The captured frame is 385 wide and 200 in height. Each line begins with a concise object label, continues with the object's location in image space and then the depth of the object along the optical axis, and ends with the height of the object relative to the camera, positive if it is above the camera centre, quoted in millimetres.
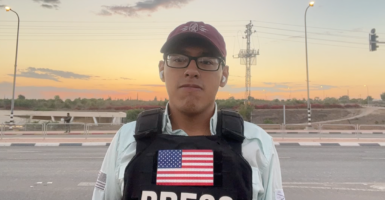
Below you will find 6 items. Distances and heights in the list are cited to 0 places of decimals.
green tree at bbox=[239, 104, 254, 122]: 23977 +713
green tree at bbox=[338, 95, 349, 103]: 66125 +5455
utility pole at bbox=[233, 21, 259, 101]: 32062 +7574
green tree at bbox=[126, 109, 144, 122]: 21159 +103
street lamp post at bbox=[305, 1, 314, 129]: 20438 +3680
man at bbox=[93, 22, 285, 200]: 1495 -174
